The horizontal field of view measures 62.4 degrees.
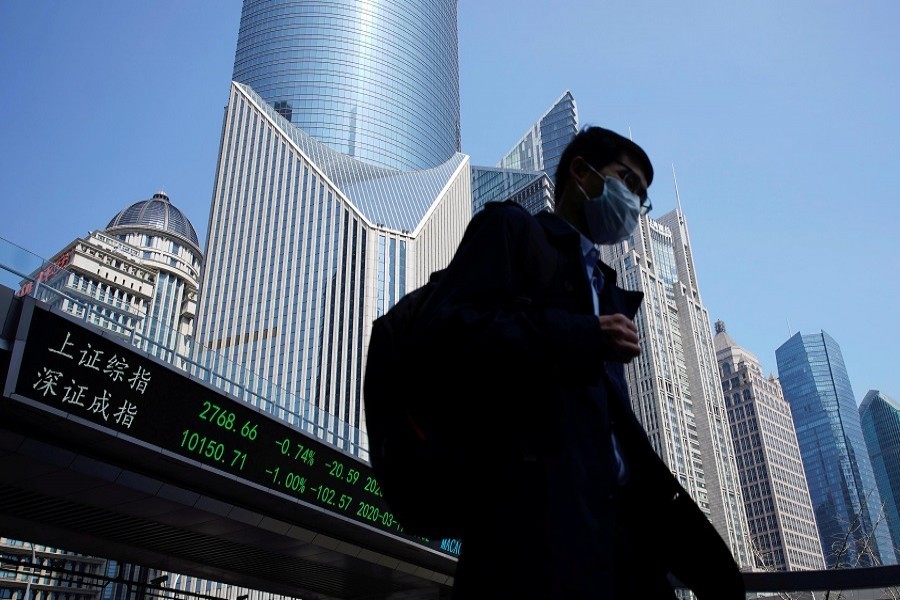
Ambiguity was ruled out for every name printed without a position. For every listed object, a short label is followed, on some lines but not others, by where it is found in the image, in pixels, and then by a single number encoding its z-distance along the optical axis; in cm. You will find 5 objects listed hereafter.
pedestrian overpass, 750
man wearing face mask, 137
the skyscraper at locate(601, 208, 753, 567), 7538
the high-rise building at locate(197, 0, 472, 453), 6806
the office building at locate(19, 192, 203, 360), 7550
